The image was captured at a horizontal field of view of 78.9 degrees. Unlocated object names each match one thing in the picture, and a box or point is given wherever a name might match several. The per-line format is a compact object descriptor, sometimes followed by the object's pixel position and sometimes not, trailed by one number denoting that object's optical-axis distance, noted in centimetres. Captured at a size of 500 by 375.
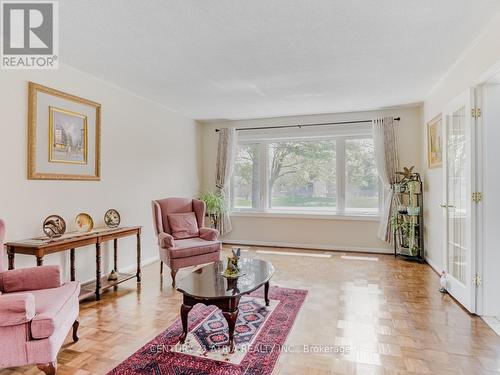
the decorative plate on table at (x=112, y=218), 375
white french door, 279
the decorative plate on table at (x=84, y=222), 336
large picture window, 551
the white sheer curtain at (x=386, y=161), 513
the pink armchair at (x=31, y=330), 172
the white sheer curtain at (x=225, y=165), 612
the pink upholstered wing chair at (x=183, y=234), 362
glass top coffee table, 219
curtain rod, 540
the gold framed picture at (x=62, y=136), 303
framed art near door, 402
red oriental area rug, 199
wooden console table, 267
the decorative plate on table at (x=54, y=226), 293
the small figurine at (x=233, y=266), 260
